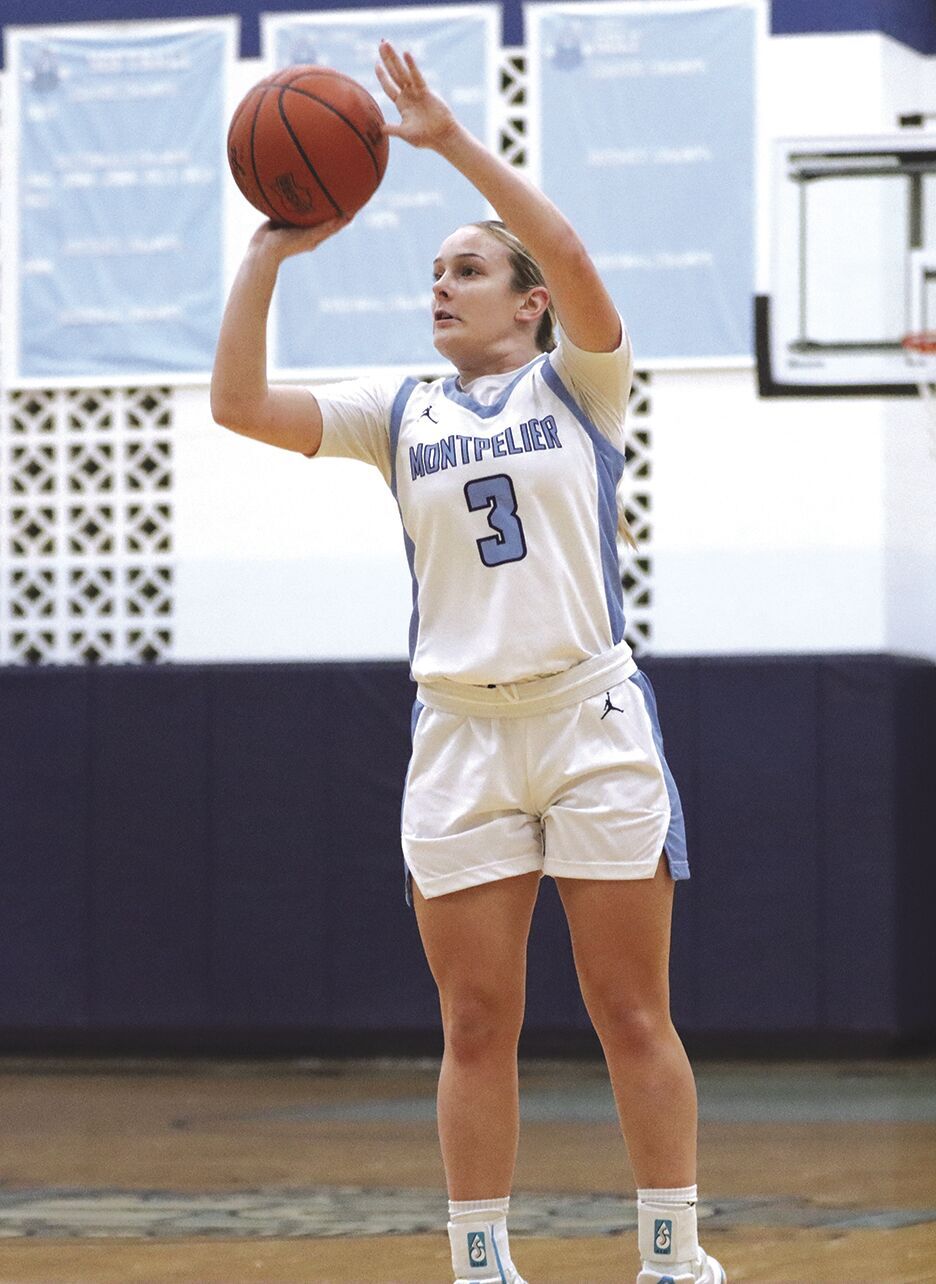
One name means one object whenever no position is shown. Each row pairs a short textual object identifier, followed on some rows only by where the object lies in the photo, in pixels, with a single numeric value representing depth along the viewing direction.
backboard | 14.18
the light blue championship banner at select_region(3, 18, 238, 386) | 17.66
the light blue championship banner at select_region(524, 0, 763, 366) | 16.89
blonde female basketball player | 6.57
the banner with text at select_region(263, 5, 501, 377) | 17.34
